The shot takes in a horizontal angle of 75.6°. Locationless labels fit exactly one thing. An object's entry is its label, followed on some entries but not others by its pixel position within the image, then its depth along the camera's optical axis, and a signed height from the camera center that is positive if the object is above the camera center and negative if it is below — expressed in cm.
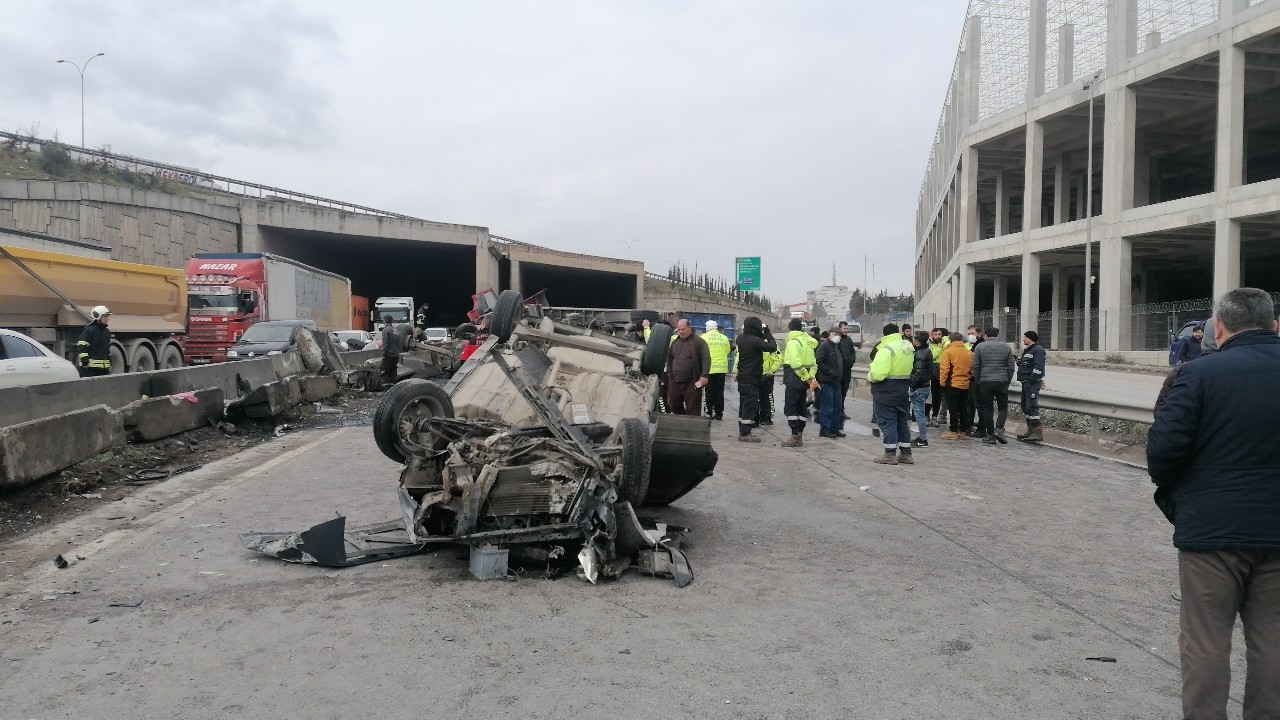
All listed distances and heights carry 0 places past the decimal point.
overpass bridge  2870 +426
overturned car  527 -95
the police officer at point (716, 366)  1394 -55
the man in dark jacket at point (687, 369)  1266 -54
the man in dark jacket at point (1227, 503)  301 -63
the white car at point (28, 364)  943 -36
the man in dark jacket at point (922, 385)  1255 -80
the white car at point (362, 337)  2594 -11
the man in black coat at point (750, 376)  1263 -65
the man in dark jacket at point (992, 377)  1225 -65
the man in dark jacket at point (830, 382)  1280 -76
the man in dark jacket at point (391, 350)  1980 -39
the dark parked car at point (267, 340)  1853 -14
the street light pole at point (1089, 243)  2865 +327
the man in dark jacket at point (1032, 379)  1245 -69
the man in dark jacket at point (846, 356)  1363 -38
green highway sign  3700 +277
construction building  2689 +805
